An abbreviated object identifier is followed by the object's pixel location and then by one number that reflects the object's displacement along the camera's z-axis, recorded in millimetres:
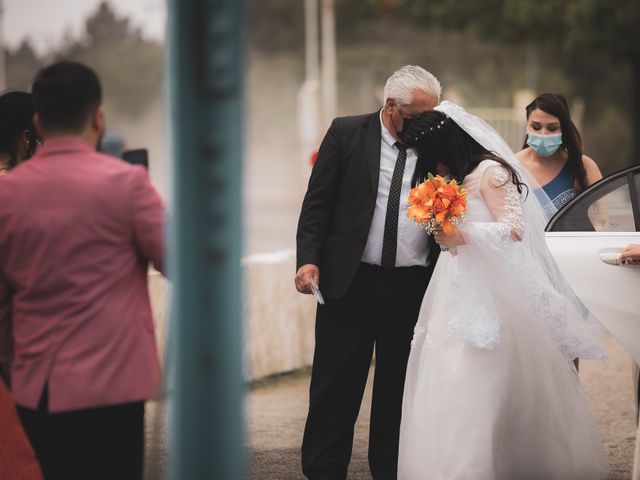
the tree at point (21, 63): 65688
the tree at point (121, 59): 65438
